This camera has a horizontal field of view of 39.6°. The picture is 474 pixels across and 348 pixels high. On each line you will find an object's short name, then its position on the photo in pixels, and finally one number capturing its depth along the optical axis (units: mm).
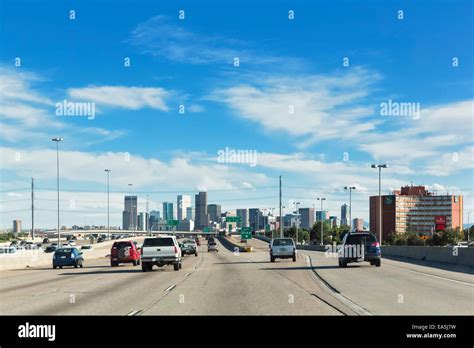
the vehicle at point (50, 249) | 80062
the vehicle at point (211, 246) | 98725
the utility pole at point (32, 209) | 81400
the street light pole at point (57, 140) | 74188
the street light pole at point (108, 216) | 102338
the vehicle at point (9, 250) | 62931
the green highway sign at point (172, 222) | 142625
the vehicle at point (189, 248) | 72688
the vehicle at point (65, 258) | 46156
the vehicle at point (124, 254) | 45375
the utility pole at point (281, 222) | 94938
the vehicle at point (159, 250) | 36188
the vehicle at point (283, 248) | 46125
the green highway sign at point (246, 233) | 118688
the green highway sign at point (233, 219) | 138438
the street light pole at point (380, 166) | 73738
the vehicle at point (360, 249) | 35781
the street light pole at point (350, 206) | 97812
